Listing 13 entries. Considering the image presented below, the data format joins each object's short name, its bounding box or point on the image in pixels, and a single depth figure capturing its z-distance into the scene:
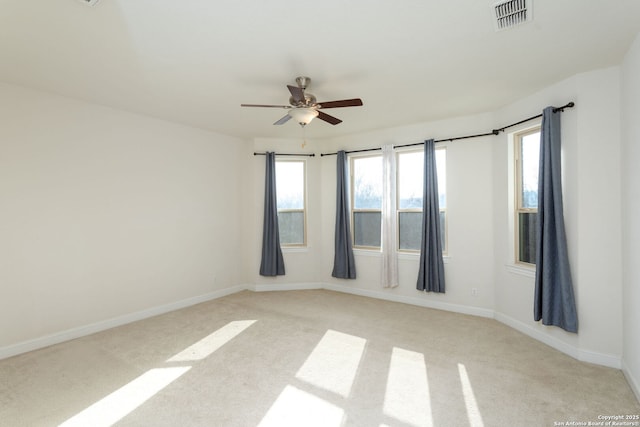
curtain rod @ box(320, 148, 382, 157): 5.12
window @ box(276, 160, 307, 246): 5.69
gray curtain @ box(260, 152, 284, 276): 5.43
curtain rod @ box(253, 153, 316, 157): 5.52
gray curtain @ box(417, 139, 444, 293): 4.39
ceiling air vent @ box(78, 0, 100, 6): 1.91
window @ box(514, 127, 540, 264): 3.58
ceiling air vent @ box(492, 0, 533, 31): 1.99
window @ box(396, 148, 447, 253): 4.79
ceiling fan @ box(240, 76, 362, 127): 2.88
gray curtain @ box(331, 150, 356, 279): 5.29
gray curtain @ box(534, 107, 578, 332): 3.01
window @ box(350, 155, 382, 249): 5.23
